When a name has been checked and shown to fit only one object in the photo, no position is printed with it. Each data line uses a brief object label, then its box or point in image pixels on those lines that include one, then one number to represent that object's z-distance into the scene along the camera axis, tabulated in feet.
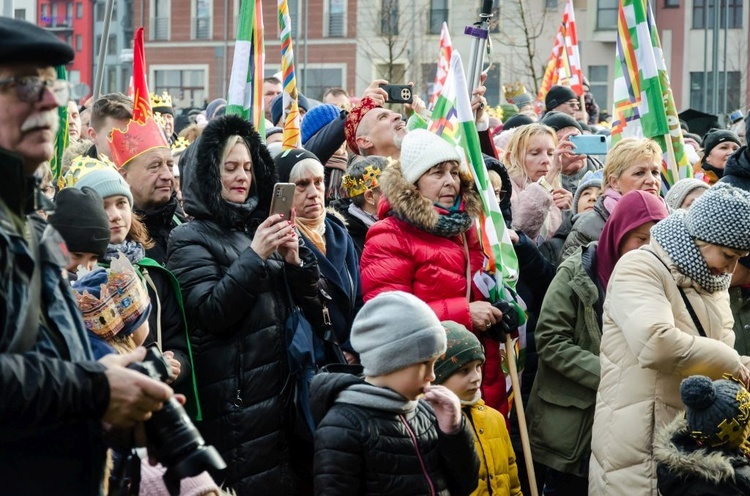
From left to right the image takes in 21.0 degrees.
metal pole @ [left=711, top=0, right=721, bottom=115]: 138.50
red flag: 34.85
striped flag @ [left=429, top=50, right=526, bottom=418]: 32.69
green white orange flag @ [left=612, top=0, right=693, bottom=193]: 43.11
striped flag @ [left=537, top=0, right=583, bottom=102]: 74.48
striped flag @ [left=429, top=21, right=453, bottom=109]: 37.56
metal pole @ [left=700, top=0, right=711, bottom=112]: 151.71
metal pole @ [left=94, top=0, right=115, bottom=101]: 49.21
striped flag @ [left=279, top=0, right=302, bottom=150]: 36.50
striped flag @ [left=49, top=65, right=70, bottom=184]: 34.13
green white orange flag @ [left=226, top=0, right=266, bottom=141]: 39.21
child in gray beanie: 22.88
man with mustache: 14.25
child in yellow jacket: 26.95
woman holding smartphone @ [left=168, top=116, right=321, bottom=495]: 27.71
